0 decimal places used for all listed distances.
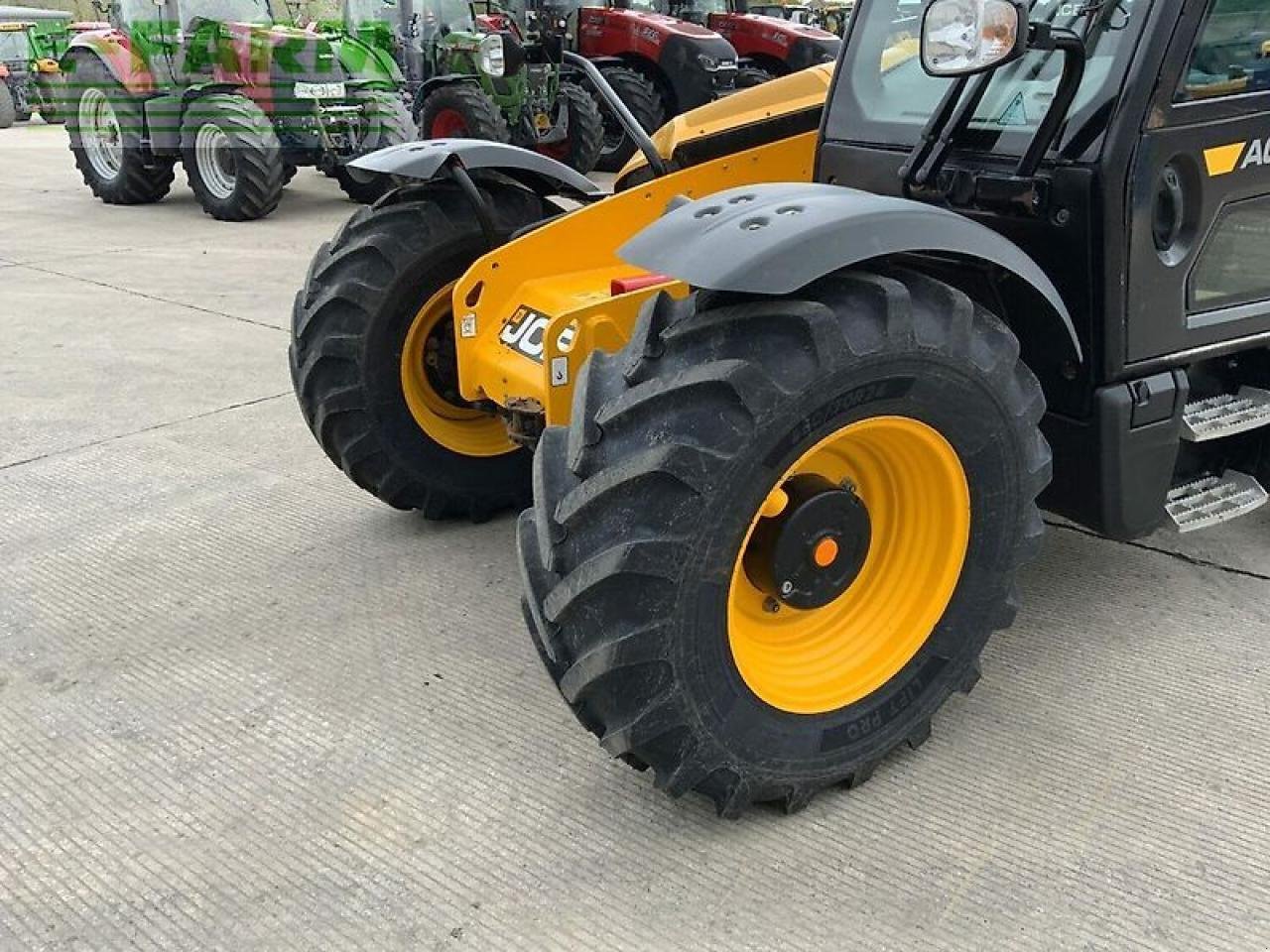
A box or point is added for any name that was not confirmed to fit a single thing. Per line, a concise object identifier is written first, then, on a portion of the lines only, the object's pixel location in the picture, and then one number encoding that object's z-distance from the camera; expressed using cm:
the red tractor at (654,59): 1217
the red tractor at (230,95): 1041
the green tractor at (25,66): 1659
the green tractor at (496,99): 1083
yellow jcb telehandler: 204
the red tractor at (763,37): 1316
